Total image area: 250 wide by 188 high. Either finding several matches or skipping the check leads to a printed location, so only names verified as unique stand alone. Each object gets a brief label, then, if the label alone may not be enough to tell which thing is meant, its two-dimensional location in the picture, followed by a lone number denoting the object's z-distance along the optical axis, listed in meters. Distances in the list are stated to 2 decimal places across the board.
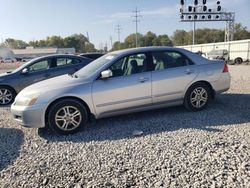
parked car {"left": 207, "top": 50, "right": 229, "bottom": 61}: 21.93
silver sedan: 3.64
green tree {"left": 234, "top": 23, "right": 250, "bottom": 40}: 53.54
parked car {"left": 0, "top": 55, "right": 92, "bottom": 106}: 6.12
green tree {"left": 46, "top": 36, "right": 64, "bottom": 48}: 91.27
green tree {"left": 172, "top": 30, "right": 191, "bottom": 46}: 65.81
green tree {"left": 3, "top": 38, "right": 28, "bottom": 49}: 114.61
